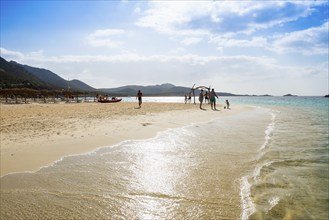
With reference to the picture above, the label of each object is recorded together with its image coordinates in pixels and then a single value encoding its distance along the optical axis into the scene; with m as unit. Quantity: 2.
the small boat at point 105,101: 53.90
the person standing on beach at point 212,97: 35.72
